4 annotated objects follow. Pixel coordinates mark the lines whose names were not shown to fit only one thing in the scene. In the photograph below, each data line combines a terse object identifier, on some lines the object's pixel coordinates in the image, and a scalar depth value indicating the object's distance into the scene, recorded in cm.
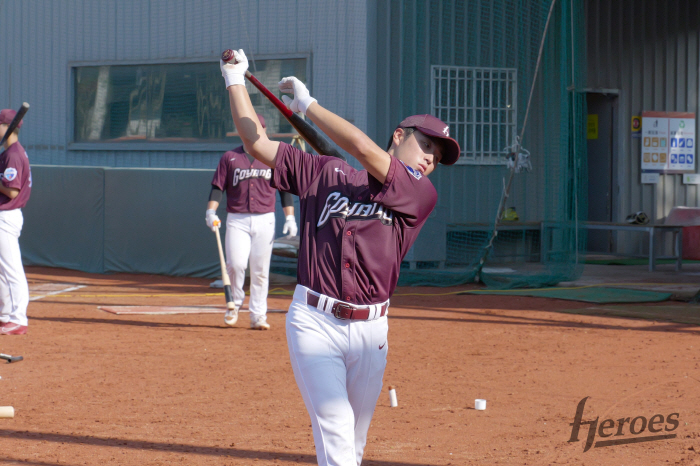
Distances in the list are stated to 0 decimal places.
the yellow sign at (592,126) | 3569
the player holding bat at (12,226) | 1620
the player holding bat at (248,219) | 1761
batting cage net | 2527
